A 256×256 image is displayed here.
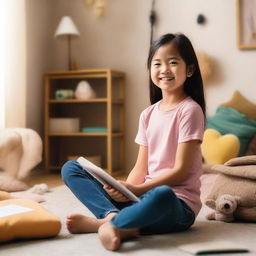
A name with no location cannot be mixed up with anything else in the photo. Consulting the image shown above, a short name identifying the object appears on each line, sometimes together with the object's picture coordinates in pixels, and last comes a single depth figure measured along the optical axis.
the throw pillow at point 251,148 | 3.12
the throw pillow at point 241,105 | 3.38
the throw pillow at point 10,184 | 2.68
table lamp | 3.78
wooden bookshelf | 3.81
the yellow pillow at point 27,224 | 1.49
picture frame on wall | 3.54
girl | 1.53
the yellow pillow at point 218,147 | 3.00
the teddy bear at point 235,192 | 1.82
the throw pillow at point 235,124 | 3.15
